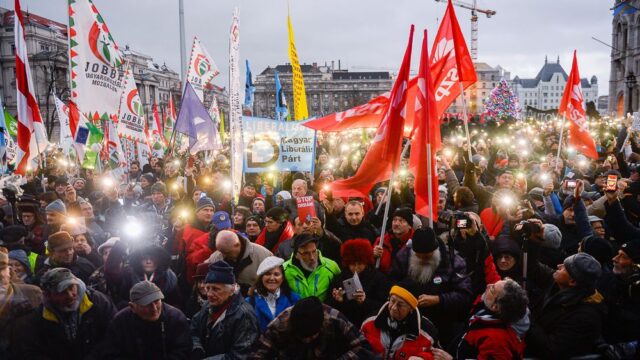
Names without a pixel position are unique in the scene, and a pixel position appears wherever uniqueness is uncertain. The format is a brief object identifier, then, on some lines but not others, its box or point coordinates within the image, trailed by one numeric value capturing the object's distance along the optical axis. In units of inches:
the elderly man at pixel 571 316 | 115.6
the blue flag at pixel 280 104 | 508.7
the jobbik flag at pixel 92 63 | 277.6
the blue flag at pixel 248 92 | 579.4
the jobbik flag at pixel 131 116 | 349.1
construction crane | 4293.8
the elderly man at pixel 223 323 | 119.1
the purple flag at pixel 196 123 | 326.0
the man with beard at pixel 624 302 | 121.7
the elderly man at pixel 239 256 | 161.3
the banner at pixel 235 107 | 230.8
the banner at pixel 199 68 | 382.0
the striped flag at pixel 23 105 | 259.0
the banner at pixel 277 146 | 254.7
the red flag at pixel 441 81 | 247.3
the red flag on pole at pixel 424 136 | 181.6
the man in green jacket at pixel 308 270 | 146.6
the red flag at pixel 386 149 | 179.9
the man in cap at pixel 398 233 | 175.2
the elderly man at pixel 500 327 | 107.6
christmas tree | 1593.8
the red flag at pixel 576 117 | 339.3
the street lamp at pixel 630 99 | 1919.7
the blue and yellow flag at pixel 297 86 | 358.0
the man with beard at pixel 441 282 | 140.6
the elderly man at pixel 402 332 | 115.1
